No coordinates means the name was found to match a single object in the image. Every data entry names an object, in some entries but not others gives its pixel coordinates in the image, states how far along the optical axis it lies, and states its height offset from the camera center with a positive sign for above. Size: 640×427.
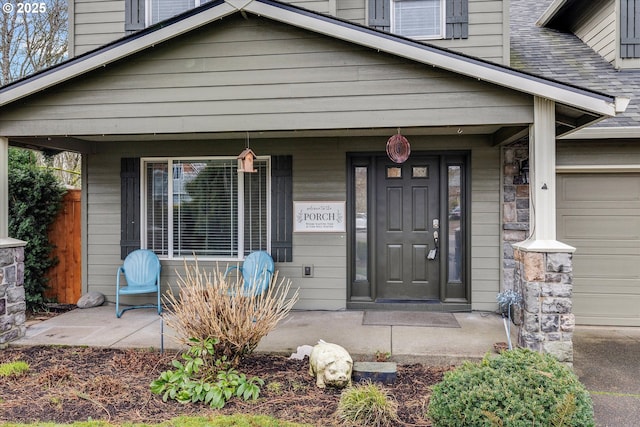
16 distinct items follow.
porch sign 5.30 +0.01
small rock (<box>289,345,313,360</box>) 3.76 -1.20
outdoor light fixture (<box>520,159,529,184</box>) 4.87 +0.53
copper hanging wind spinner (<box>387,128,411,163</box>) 4.52 +0.74
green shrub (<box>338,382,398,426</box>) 2.70 -1.22
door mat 4.64 -1.15
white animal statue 3.16 -1.12
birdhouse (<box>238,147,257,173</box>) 4.42 +0.59
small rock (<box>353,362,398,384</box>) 3.27 -1.20
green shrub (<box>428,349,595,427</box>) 2.14 -0.94
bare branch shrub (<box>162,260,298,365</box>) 3.24 -0.77
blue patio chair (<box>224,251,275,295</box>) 5.13 -0.57
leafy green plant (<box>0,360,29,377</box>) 3.43 -1.23
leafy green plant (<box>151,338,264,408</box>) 3.01 -1.20
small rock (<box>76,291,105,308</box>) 5.47 -1.05
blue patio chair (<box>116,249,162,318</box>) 5.25 -0.66
